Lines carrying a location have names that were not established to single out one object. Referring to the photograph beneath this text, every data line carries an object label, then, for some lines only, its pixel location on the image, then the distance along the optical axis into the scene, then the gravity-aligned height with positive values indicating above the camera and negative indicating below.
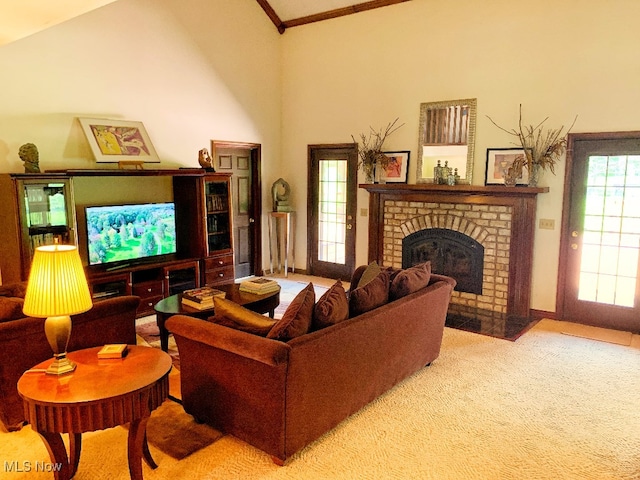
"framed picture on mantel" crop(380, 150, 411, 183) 6.54 +0.21
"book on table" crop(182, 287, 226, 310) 4.17 -0.99
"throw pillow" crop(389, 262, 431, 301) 3.78 -0.78
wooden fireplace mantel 5.58 -0.36
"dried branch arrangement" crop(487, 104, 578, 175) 5.37 +0.43
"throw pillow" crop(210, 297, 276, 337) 2.89 -0.82
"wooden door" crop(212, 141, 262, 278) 7.31 -0.31
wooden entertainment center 4.58 -0.49
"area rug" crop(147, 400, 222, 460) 2.96 -1.58
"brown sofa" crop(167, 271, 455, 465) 2.71 -1.16
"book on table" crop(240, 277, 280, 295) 4.61 -0.99
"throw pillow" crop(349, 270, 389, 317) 3.37 -0.79
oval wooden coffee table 4.08 -1.06
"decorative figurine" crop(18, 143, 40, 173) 4.69 +0.24
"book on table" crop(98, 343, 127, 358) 2.68 -0.93
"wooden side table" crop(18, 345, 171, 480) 2.26 -1.01
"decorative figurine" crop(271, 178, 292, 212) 7.68 -0.21
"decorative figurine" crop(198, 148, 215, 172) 6.30 +0.29
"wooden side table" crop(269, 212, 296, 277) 7.82 -0.86
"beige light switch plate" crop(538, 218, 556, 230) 5.53 -0.45
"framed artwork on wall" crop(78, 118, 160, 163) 5.36 +0.47
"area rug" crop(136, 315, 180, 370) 4.43 -1.52
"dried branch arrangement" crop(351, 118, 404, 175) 6.65 +0.49
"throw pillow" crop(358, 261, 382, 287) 4.15 -0.77
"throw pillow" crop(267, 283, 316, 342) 2.78 -0.79
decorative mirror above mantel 5.99 +0.58
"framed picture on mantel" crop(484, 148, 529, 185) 5.66 +0.24
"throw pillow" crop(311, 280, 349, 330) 2.99 -0.78
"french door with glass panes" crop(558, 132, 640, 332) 5.09 -0.52
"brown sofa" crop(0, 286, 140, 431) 3.01 -1.04
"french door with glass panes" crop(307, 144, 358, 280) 7.24 -0.41
